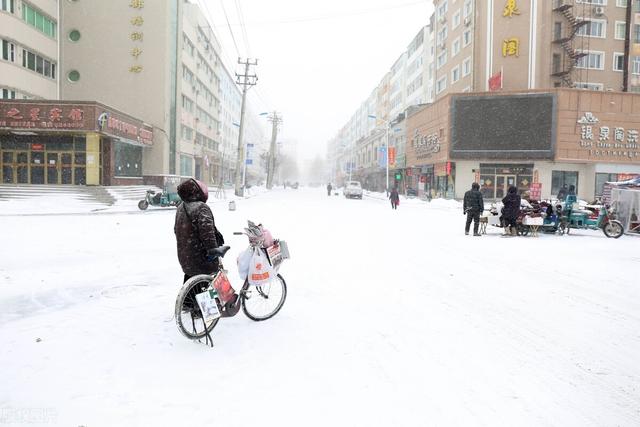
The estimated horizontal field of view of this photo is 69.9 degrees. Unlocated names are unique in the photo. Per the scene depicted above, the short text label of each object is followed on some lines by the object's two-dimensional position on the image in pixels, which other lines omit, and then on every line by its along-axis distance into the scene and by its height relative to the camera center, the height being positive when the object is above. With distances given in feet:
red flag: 124.03 +31.64
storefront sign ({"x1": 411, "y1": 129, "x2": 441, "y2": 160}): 137.23 +16.40
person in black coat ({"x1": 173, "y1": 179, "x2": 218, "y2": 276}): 14.80 -1.31
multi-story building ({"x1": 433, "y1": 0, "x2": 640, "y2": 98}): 125.80 +43.15
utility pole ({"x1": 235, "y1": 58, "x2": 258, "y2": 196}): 131.13 +20.27
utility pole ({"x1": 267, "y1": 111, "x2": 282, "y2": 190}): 252.58 +27.32
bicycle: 14.46 -3.70
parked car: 152.76 +0.91
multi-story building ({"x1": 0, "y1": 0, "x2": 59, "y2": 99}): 96.48 +31.63
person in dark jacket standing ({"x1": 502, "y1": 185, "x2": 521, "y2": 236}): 46.03 -1.37
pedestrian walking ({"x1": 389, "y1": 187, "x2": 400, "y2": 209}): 92.79 -0.67
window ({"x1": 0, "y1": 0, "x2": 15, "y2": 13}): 95.61 +38.22
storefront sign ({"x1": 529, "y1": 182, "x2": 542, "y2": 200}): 89.87 +1.62
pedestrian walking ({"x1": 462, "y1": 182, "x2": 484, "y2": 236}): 46.75 -0.88
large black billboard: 119.44 +18.85
